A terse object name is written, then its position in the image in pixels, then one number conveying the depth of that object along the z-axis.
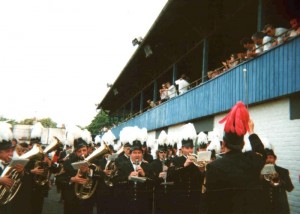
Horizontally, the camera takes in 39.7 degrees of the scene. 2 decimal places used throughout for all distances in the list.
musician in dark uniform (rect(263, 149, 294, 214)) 6.76
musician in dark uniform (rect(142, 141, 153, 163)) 9.41
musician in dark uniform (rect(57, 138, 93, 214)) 7.80
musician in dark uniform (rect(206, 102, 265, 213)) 4.06
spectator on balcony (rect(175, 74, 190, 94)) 19.66
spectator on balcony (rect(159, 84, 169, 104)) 22.69
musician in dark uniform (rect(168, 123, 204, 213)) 7.82
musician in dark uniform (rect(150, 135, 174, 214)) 7.97
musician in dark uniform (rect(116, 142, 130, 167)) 7.92
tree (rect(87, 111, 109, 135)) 99.62
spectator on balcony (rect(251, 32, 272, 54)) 11.20
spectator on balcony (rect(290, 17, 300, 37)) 9.67
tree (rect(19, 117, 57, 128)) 115.09
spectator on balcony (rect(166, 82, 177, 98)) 21.46
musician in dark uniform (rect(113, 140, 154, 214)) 7.71
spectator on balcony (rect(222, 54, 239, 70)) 13.74
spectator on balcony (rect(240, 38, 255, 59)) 11.86
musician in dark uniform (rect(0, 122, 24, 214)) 6.04
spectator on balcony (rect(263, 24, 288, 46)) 10.72
